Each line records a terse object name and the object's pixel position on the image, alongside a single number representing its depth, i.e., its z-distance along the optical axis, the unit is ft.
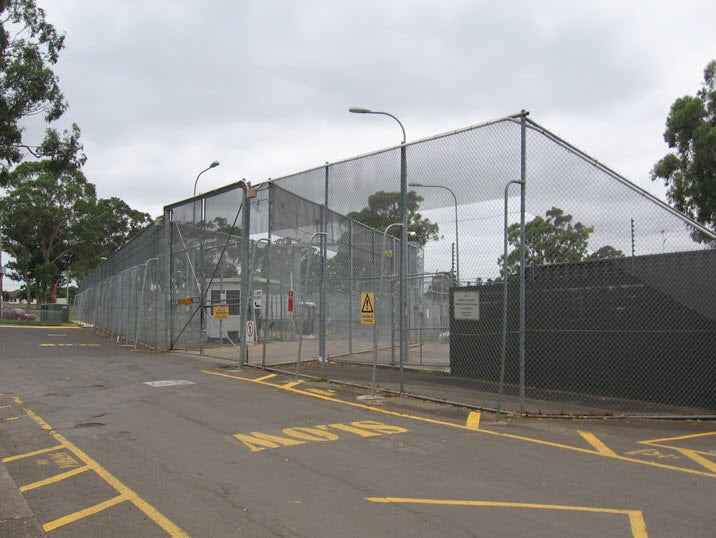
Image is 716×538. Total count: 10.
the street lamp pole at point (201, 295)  59.10
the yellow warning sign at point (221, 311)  54.49
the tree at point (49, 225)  185.88
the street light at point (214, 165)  94.23
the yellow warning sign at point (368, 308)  34.86
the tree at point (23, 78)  66.64
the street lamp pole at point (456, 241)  32.64
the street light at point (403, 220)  34.06
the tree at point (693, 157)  77.05
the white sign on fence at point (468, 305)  30.50
